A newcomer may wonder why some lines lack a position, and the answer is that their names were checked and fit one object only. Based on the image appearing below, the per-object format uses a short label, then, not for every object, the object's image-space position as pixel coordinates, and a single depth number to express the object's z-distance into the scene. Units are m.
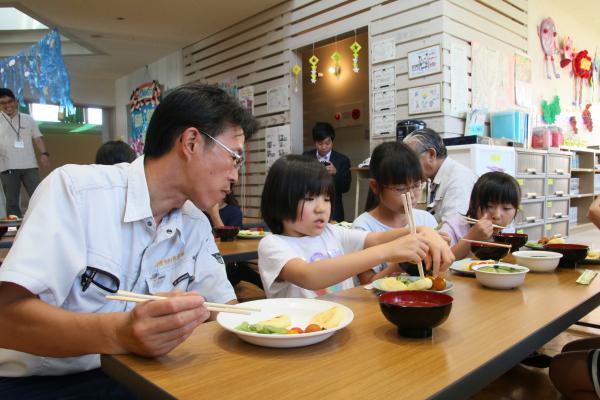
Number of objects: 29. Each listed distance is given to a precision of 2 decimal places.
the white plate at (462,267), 1.59
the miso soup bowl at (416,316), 0.91
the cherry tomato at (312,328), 0.92
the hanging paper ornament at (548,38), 6.28
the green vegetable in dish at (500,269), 1.44
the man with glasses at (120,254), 0.88
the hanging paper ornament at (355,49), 5.17
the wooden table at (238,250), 2.28
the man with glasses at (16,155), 6.13
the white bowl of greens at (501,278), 1.35
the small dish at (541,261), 1.62
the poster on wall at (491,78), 4.86
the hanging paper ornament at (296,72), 6.14
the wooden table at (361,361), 0.71
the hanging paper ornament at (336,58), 5.55
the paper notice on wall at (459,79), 4.54
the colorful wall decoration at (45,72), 5.51
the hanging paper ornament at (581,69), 7.50
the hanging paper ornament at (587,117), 8.00
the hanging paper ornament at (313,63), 5.78
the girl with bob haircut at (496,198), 2.23
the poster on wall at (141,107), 8.70
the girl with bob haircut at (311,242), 1.31
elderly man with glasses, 3.17
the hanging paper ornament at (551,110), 6.55
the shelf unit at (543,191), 4.93
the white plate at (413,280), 1.28
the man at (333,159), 5.89
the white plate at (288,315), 0.87
